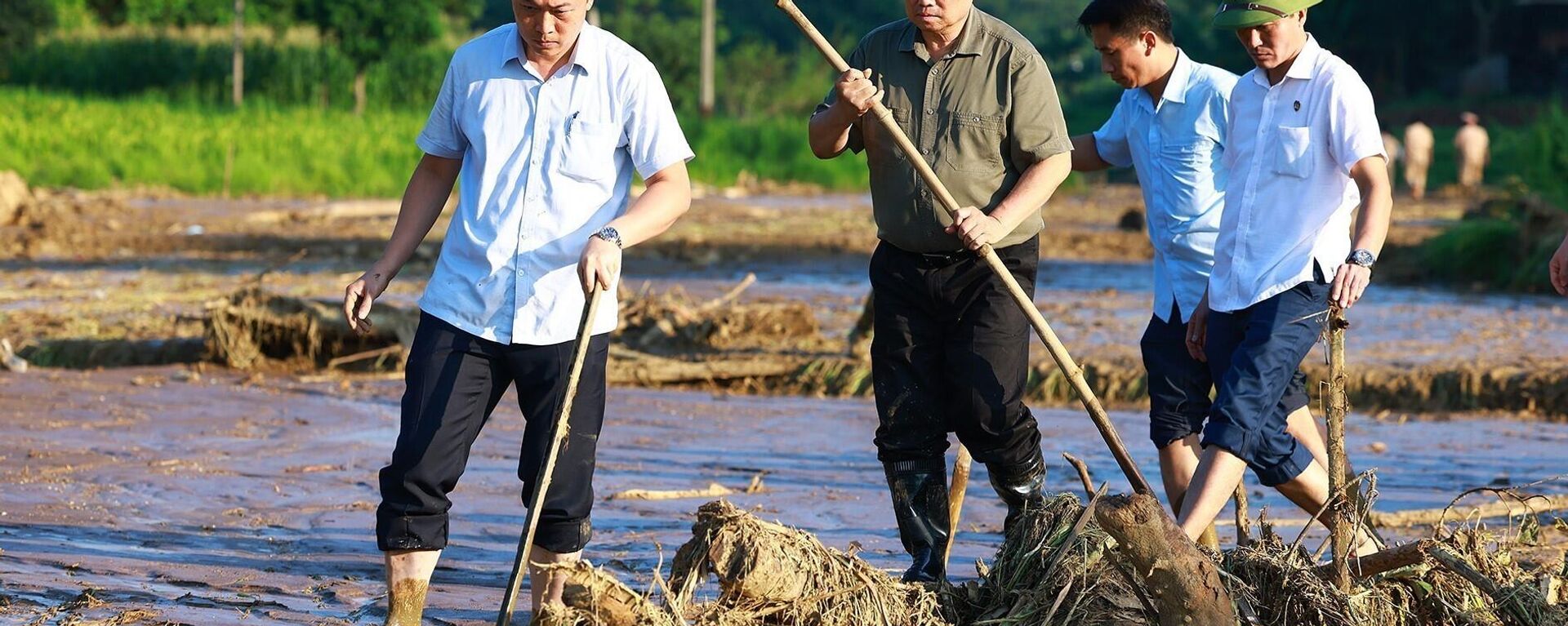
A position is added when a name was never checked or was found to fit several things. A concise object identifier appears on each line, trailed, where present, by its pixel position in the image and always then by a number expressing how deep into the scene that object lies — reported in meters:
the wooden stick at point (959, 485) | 9.75
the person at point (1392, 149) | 54.37
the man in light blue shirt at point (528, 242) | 7.63
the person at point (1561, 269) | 8.58
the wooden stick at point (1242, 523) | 8.83
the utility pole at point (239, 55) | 74.08
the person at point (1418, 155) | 52.12
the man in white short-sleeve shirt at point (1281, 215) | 8.59
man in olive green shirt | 8.70
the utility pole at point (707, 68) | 76.25
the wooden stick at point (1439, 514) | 11.69
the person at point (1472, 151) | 53.94
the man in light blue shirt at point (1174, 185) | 9.69
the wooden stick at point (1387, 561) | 7.92
